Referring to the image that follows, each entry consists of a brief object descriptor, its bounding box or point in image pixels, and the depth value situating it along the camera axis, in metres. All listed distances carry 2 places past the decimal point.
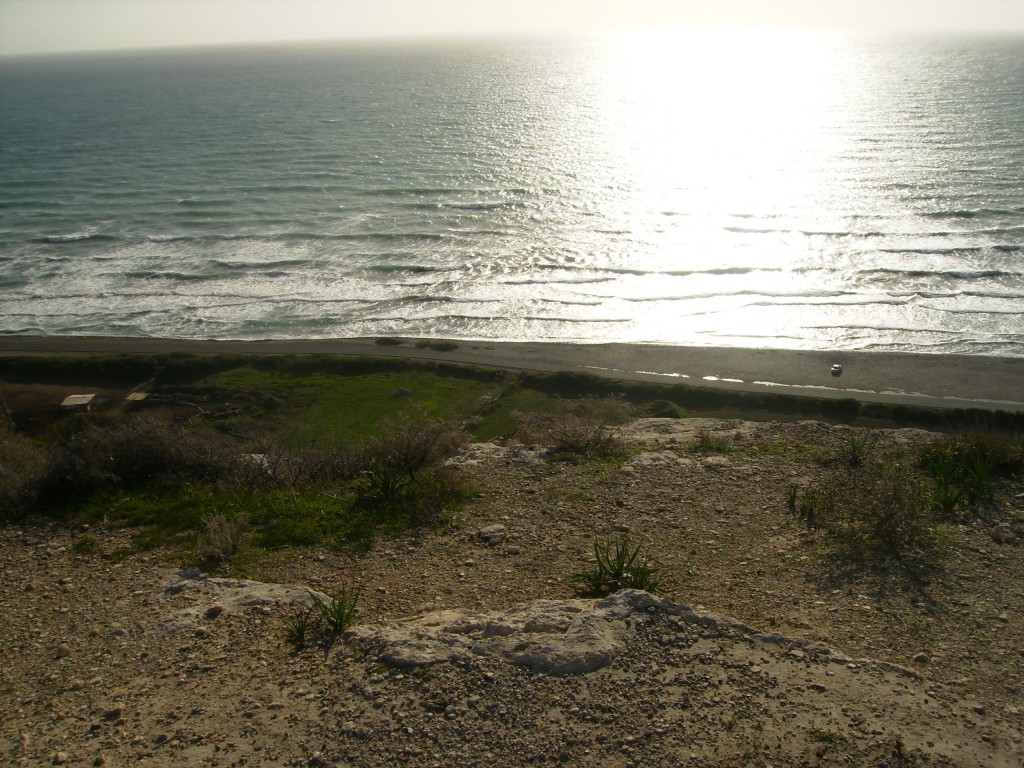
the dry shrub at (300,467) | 12.42
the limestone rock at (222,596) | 8.66
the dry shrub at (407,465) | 11.73
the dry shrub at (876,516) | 9.84
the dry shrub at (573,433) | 14.05
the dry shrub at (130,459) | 11.72
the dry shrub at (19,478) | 11.13
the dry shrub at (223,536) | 9.95
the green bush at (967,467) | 11.13
